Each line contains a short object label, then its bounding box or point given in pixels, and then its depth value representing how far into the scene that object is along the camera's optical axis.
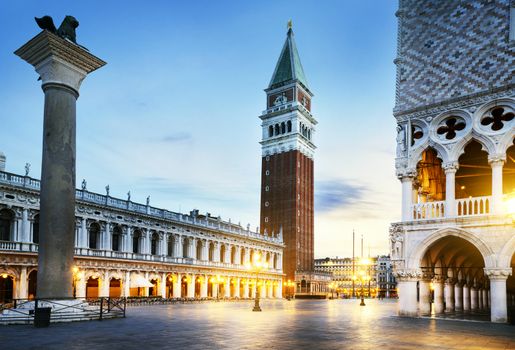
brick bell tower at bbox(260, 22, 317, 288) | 92.94
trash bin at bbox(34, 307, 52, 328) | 18.41
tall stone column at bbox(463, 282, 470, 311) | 33.00
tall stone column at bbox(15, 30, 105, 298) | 20.88
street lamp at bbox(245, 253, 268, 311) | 32.91
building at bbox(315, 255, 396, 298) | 186.62
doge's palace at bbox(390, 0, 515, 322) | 22.45
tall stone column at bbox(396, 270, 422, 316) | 24.16
